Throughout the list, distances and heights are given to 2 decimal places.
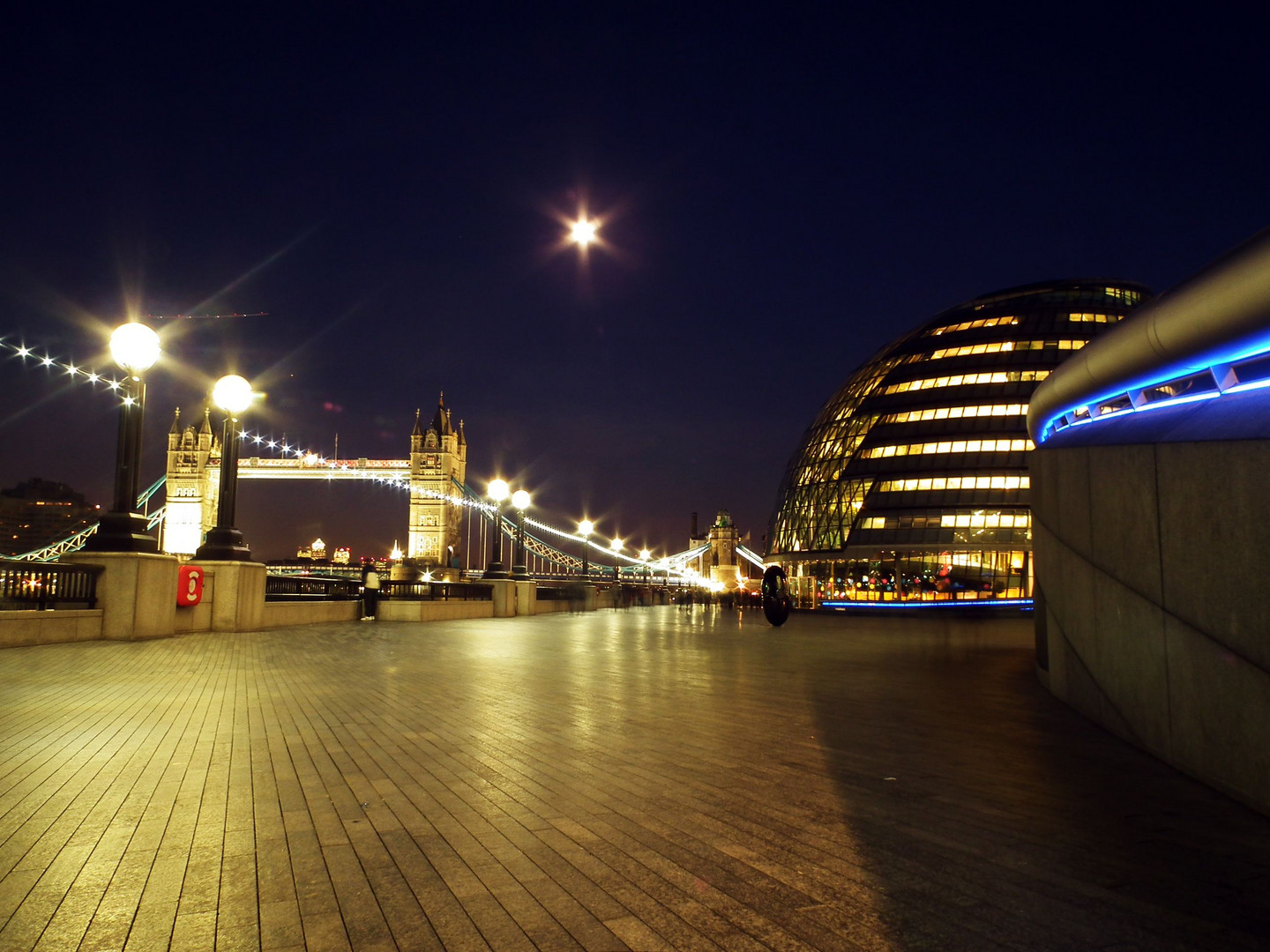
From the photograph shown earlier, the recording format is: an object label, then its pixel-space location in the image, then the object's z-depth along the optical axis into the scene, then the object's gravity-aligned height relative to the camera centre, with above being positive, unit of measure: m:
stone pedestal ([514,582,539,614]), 32.91 -1.19
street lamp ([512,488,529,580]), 32.16 +1.54
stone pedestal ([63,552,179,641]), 15.61 -0.54
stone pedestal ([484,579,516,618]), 31.41 -1.15
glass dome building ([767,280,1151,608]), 55.66 +7.62
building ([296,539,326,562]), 170.04 +3.49
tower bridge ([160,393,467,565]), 130.50 +14.52
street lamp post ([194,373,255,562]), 19.20 +2.14
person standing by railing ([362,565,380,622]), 26.48 -0.91
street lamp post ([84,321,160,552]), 16.11 +2.37
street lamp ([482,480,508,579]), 32.28 +2.70
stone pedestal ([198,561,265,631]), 18.80 -0.63
